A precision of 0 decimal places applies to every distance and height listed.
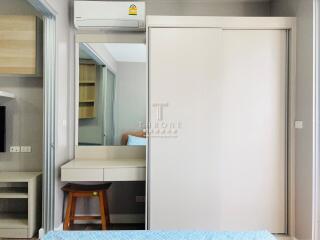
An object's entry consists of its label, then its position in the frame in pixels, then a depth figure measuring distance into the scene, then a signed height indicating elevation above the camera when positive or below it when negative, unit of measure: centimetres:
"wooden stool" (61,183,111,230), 310 -86
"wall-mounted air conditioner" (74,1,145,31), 332 +125
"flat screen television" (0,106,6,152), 334 -14
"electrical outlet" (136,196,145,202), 364 -105
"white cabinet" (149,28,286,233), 293 -14
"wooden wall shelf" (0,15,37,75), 316 +81
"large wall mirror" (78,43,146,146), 357 +30
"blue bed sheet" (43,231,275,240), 173 -75
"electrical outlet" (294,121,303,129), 288 -6
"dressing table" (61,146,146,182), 296 -56
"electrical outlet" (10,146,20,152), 346 -39
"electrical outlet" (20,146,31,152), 346 -39
